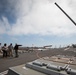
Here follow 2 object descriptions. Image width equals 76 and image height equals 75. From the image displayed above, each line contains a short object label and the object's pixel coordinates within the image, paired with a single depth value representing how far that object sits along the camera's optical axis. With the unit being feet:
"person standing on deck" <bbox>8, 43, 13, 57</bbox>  26.73
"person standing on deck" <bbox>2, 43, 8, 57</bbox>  25.52
